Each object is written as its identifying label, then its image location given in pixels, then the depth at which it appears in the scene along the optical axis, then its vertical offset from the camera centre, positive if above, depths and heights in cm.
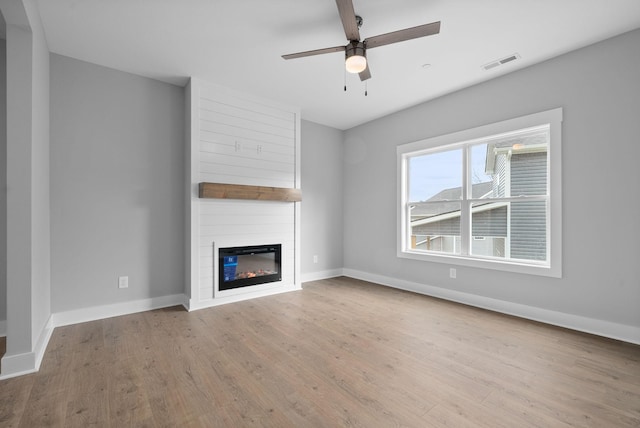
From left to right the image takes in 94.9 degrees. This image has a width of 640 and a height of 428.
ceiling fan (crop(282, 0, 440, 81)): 210 +138
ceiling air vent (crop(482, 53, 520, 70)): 308 +166
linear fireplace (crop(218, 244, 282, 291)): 390 -72
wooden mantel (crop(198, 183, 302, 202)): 363 +30
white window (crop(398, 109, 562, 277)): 323 +23
